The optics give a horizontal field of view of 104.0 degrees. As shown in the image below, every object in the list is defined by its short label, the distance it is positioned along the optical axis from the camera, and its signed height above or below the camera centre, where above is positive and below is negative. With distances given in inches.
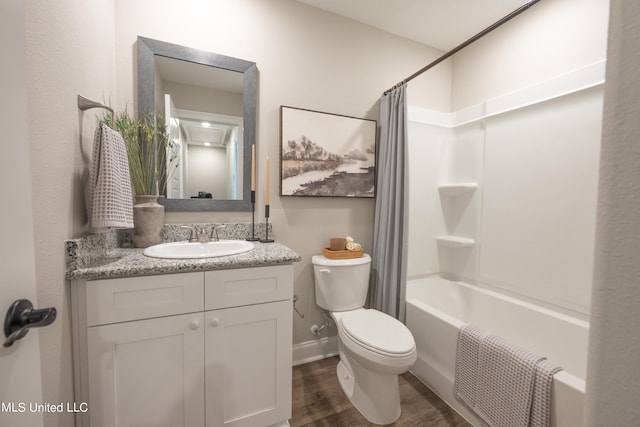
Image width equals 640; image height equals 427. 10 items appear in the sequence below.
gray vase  51.3 -4.4
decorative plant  49.7 +10.7
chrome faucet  56.9 -8.1
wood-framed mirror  56.2 +20.0
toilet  48.7 -28.1
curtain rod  44.7 +34.9
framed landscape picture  66.7 +13.6
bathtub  56.6 -32.7
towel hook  39.8 +15.5
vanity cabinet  36.9 -24.1
